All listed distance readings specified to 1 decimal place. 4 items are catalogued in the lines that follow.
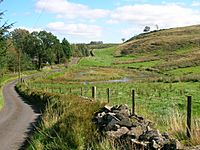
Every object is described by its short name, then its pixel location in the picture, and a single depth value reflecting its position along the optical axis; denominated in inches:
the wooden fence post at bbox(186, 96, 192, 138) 423.5
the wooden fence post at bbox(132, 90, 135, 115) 589.8
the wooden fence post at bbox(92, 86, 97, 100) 870.3
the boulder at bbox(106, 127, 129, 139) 452.8
